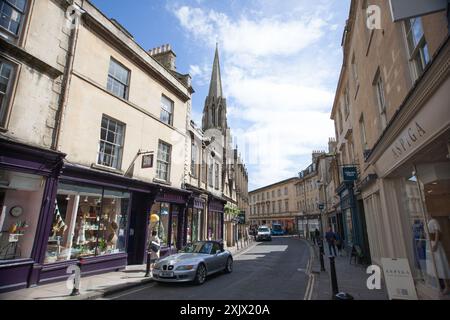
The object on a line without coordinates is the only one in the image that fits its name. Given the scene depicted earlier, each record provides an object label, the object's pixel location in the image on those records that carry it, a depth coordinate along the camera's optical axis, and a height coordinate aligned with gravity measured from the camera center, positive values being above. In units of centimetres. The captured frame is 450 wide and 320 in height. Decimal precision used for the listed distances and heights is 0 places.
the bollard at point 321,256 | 1106 -124
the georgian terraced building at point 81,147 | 781 +312
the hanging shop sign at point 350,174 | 1263 +252
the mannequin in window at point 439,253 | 583 -59
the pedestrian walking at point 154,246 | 1143 -82
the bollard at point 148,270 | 953 -157
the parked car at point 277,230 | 4928 -59
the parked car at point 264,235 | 3506 -108
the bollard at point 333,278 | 678 -134
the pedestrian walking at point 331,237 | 1494 -62
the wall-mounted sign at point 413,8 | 410 +343
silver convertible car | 833 -125
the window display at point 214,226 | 2090 +8
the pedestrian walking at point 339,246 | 1755 -130
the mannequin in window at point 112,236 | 1104 -38
